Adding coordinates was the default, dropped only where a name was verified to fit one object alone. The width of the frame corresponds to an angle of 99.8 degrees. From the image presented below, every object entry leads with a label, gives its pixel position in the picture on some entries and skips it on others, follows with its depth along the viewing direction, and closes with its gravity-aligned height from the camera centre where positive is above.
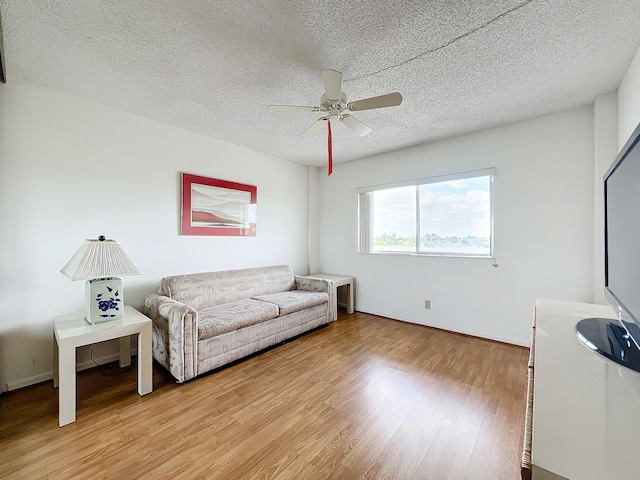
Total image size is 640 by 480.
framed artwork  3.16 +0.43
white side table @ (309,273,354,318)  4.06 -0.65
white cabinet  0.56 -0.47
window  3.21 +0.33
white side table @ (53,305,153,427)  1.73 -0.69
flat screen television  0.95 -0.10
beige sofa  2.22 -0.72
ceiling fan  1.85 +1.03
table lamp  1.97 -0.24
